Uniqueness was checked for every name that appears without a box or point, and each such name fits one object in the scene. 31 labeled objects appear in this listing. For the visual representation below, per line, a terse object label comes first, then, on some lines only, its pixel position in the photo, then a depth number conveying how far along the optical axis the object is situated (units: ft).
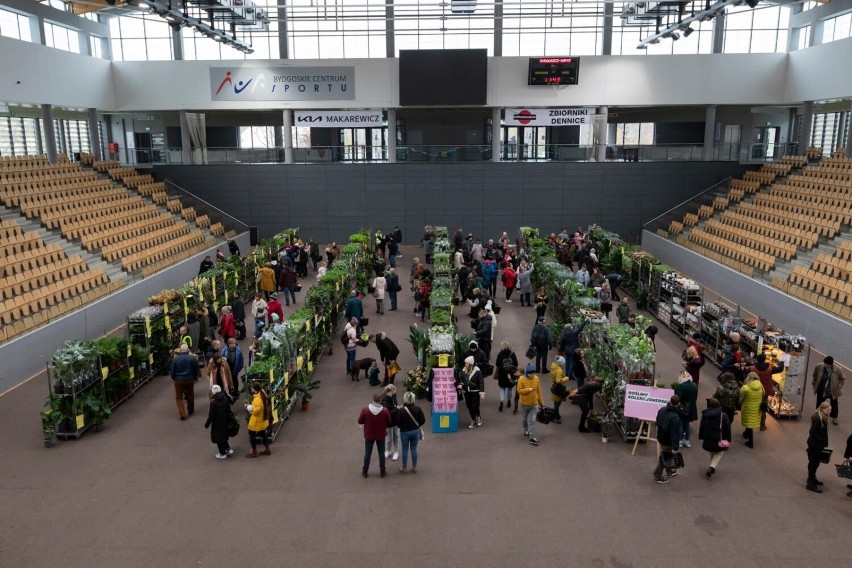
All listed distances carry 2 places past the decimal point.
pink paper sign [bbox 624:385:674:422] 32.14
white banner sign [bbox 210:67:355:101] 91.76
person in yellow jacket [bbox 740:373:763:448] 32.96
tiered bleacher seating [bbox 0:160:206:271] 66.95
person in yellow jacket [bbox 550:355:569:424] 36.11
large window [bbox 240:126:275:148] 108.17
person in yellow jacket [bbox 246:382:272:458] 31.58
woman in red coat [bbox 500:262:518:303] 63.62
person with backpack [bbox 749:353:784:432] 35.99
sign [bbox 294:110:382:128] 92.84
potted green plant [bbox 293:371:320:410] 37.96
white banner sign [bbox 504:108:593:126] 92.43
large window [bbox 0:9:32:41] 78.86
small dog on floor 42.42
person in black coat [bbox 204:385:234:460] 31.22
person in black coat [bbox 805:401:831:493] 28.30
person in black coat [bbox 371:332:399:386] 41.39
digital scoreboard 90.38
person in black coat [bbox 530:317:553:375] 43.78
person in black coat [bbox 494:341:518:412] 37.50
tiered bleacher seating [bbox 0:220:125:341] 46.16
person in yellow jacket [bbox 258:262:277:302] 60.29
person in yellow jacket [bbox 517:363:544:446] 33.76
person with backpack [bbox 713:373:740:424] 34.42
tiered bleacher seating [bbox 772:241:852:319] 48.91
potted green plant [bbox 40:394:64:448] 33.55
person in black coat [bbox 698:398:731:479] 29.91
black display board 89.76
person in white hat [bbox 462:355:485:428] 35.65
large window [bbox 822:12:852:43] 83.38
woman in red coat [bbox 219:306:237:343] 45.55
